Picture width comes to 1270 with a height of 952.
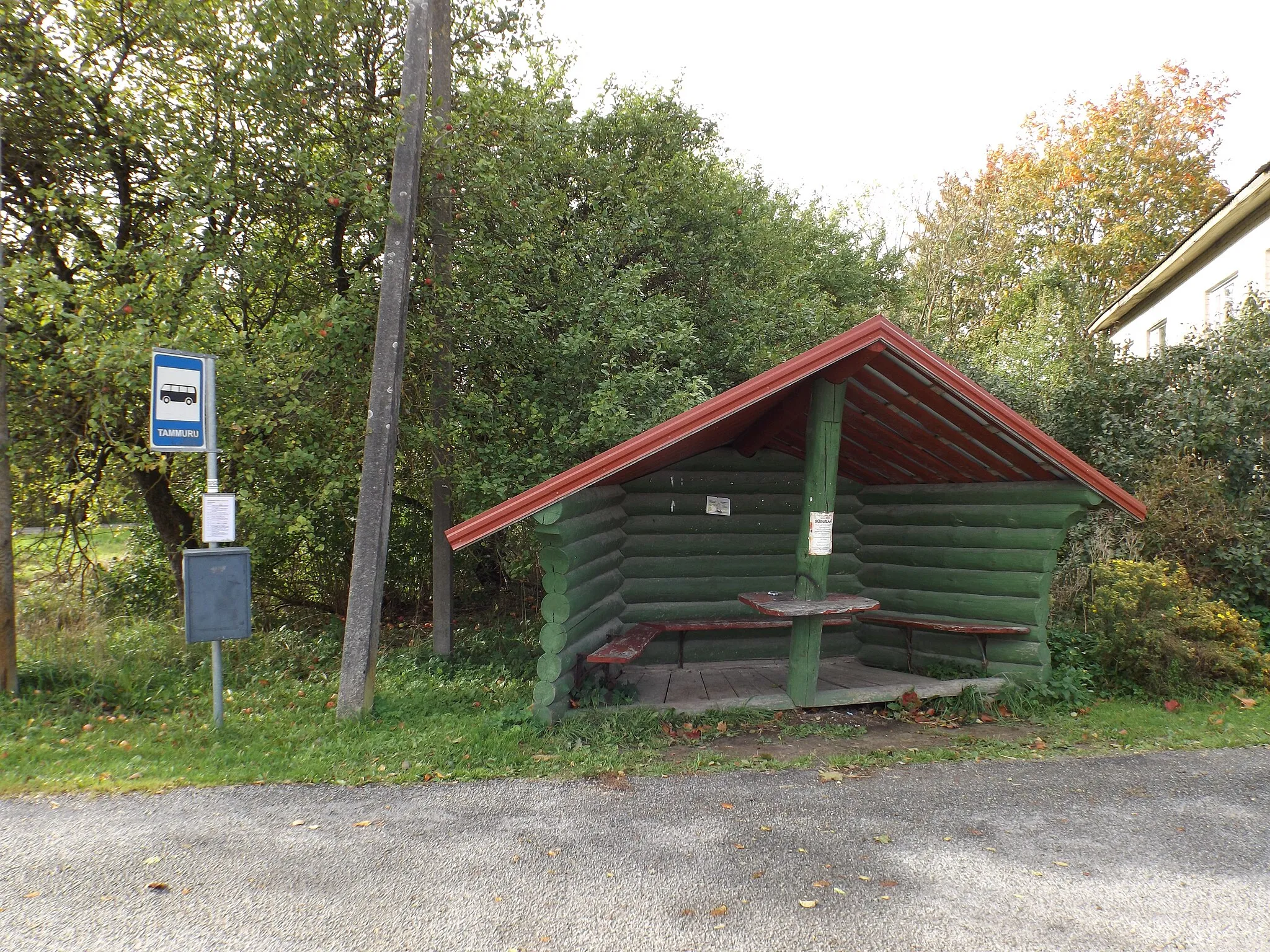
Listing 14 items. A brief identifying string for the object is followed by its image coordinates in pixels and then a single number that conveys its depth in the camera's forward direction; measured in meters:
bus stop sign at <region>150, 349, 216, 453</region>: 5.54
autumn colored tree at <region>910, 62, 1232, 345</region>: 23.75
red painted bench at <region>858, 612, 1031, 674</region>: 6.84
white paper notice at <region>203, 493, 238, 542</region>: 5.71
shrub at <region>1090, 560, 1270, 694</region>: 6.96
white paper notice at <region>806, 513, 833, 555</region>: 6.30
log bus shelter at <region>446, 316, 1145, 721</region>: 5.92
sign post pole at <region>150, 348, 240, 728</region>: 5.56
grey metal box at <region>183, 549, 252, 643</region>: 5.78
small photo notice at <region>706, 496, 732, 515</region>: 8.00
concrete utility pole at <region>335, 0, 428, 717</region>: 6.33
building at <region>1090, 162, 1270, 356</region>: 12.91
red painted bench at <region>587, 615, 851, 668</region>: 6.16
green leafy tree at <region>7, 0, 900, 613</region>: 7.04
